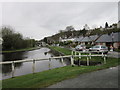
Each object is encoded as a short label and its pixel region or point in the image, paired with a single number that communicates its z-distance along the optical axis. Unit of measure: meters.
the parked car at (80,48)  28.42
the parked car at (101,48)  21.03
